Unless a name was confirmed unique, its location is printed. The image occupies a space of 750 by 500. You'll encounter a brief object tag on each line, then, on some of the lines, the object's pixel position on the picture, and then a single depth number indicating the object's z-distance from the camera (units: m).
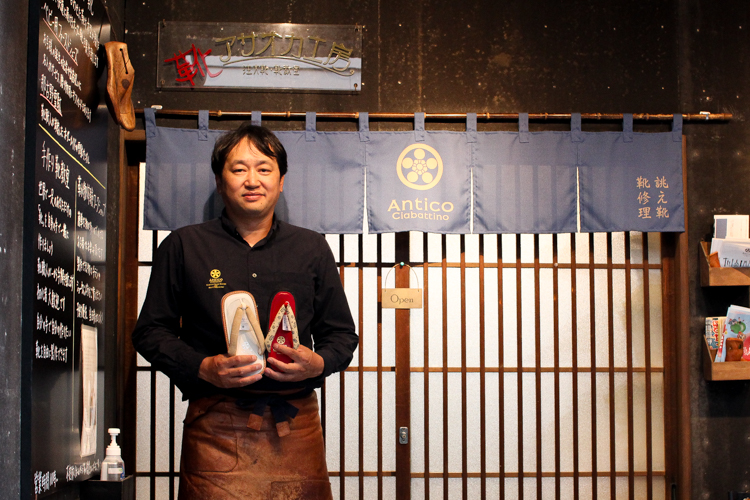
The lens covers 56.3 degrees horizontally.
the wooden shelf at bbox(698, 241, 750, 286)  3.96
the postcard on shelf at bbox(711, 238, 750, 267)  3.97
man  2.67
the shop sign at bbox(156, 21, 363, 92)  4.04
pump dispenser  2.88
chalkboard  2.35
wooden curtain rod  3.98
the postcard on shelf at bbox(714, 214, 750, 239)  4.07
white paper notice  2.89
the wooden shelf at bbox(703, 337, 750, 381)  3.92
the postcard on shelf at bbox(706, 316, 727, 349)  4.02
